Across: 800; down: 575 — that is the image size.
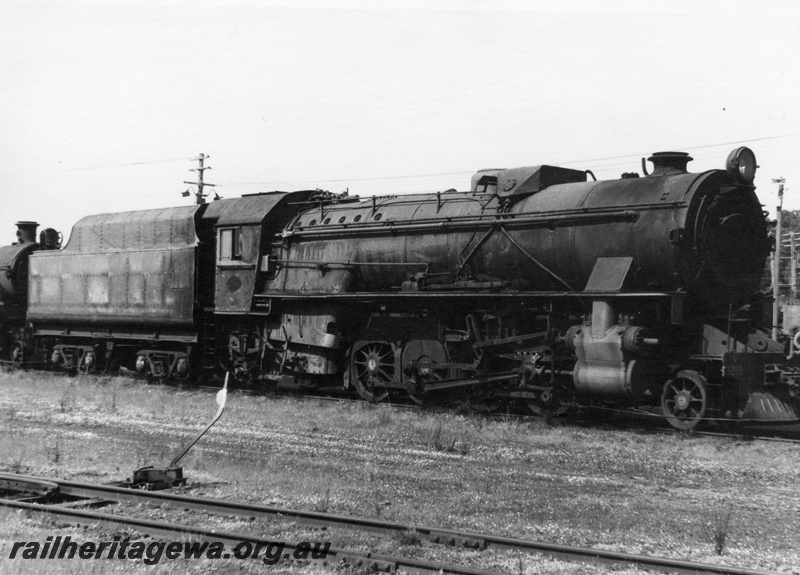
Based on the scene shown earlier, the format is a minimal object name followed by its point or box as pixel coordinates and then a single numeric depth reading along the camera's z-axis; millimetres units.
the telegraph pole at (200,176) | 51969
